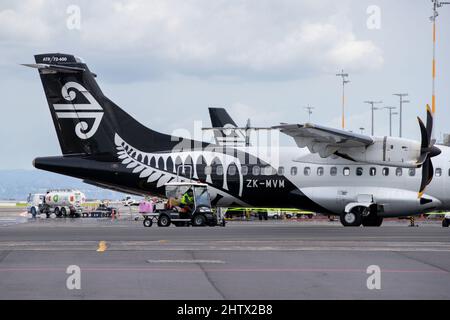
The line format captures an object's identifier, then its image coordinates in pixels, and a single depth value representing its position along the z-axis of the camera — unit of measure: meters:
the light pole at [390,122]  109.64
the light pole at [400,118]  101.97
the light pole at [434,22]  52.81
